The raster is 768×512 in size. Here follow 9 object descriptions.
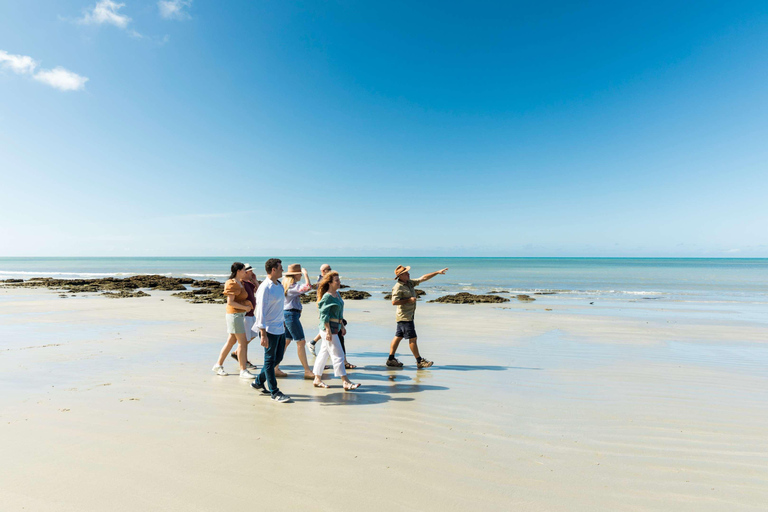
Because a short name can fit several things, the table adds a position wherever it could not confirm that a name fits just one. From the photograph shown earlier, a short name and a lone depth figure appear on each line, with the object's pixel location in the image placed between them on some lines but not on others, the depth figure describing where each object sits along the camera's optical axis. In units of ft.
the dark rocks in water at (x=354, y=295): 67.36
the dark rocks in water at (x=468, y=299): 63.82
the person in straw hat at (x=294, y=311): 21.11
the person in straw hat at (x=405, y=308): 23.20
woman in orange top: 21.18
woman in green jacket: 19.61
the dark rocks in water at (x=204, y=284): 94.22
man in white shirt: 17.81
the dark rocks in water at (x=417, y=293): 70.29
